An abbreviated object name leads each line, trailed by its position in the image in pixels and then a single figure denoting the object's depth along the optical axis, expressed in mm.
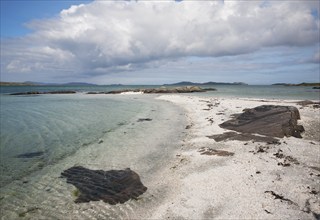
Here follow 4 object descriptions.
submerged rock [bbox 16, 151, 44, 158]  13312
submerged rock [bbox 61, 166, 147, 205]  8531
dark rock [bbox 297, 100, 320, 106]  32469
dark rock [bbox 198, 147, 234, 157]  11877
